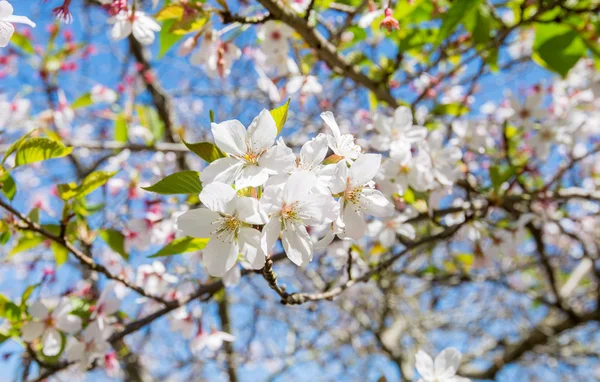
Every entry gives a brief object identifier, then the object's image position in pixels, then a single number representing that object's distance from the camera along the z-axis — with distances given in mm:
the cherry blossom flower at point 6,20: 325
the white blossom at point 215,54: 463
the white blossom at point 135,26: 430
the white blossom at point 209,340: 520
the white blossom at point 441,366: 412
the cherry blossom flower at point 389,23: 395
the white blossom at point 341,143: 339
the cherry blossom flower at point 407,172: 427
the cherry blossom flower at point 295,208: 308
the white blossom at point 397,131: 441
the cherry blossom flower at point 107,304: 465
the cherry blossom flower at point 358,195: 319
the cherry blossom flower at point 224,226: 307
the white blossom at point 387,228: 490
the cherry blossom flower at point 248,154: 314
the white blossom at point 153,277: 535
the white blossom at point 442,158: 453
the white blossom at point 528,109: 646
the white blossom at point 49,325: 435
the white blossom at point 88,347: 443
